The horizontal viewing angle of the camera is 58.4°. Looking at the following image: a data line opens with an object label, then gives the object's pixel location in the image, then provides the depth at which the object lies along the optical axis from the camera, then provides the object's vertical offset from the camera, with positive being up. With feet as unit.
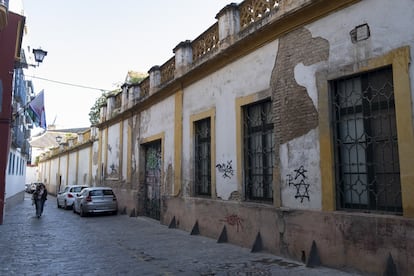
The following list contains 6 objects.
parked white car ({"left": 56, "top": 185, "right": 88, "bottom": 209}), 70.38 -2.94
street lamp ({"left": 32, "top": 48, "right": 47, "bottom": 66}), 46.43 +15.94
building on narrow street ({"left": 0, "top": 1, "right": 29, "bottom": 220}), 46.03 +13.60
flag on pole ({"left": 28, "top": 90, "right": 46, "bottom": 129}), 52.37 +10.29
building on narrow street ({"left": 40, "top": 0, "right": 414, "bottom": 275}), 19.52 +3.25
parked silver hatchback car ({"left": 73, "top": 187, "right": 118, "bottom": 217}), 56.15 -3.24
